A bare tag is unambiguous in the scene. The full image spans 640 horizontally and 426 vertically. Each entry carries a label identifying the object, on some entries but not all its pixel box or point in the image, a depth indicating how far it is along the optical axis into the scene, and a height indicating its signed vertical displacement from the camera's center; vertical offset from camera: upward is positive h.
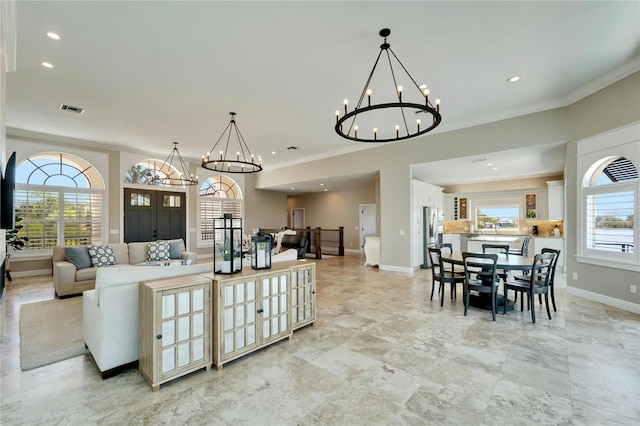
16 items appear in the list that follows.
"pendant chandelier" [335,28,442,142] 2.96 +1.87
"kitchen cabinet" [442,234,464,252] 9.40 -0.89
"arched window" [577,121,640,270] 3.95 +0.20
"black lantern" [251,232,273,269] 3.02 -0.41
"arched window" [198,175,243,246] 9.59 +0.48
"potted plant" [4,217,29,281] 5.94 -0.55
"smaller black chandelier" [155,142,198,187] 8.65 +1.48
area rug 2.77 -1.39
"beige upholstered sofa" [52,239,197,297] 4.76 -0.96
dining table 3.73 -0.72
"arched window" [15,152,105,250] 6.52 +0.38
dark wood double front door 8.05 +0.00
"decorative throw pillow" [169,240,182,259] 6.22 -0.78
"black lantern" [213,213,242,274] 2.81 -0.37
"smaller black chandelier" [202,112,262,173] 5.98 +1.84
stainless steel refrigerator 7.57 -0.44
